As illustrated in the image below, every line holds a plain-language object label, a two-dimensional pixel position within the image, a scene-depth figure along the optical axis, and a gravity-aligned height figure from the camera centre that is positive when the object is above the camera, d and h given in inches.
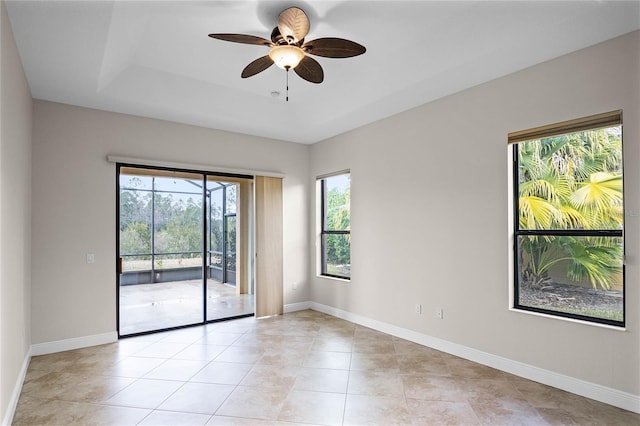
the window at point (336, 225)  220.2 -6.2
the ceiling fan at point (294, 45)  106.1 +52.4
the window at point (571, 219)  115.2 -1.4
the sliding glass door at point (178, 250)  183.5 -18.8
